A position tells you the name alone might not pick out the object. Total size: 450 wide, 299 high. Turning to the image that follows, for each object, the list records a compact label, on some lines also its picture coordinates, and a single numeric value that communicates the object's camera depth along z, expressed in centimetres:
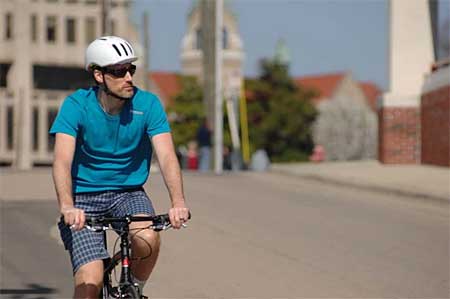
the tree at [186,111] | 9375
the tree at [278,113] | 8306
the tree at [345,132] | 10000
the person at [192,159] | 3647
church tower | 12325
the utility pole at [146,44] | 5762
